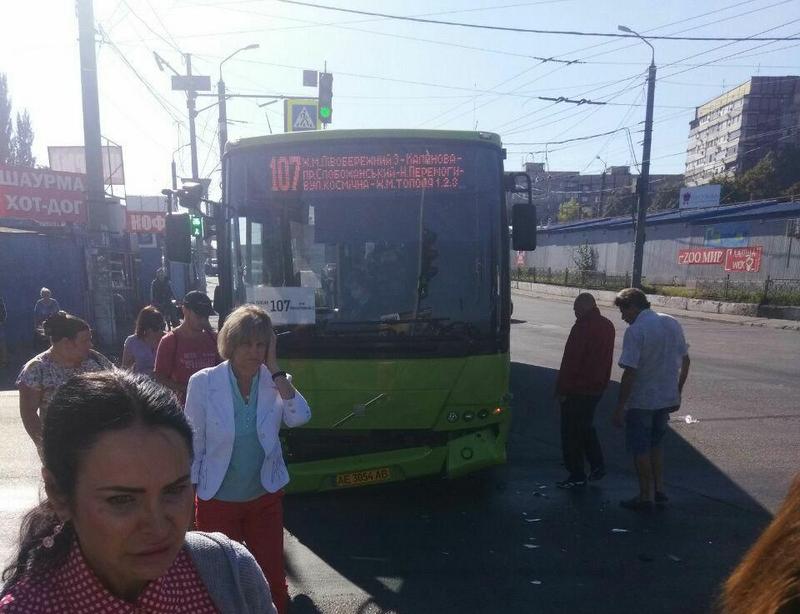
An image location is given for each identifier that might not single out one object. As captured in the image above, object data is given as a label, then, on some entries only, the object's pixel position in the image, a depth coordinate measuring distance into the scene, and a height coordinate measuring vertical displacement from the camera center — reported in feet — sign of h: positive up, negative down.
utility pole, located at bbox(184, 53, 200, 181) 82.23 +14.49
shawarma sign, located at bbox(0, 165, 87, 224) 63.87 +2.20
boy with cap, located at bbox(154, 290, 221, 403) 17.08 -3.32
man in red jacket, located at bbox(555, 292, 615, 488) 21.04 -4.84
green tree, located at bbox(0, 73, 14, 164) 212.43 +28.34
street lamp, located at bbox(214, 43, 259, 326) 19.75 -1.23
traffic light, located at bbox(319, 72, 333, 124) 50.35 +9.44
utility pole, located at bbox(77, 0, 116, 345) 41.37 +5.65
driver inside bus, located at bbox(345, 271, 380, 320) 18.93 -2.02
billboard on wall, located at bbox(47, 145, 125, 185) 92.12 +8.47
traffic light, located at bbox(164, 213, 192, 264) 20.62 -0.57
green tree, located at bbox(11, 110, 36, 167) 217.56 +23.84
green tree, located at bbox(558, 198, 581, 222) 277.25 +6.95
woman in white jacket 11.09 -3.62
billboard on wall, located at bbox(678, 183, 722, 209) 176.65 +9.53
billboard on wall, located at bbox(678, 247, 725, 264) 107.65 -4.00
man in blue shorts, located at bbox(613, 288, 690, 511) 18.90 -4.36
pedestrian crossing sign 56.03 +9.17
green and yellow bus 18.62 -1.89
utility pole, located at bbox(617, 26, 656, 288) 86.79 +5.20
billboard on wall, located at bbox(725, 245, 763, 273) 98.29 -4.02
